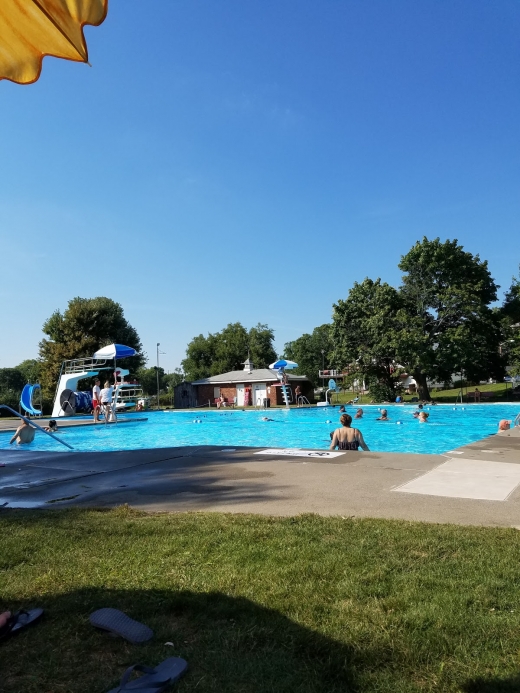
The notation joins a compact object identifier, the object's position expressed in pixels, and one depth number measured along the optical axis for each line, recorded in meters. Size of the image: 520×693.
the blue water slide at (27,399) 31.06
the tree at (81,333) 54.47
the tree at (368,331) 42.69
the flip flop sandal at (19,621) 2.94
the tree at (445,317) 39.97
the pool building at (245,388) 52.53
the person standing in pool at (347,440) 11.42
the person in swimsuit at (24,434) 17.34
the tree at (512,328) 39.91
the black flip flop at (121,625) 2.87
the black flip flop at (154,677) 2.33
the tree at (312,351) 95.19
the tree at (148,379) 109.75
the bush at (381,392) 44.06
